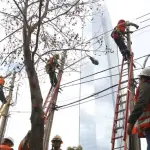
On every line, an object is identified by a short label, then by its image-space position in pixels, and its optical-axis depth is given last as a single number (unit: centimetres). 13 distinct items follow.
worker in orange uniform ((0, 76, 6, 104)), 1128
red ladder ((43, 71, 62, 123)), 1010
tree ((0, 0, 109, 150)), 480
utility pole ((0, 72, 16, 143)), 1215
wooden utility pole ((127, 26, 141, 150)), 665
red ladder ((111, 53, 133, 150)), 616
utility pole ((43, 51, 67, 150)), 921
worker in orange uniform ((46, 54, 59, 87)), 981
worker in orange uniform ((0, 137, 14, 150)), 641
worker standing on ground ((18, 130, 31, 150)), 551
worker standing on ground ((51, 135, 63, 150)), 650
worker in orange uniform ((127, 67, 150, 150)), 373
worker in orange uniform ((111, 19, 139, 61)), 843
